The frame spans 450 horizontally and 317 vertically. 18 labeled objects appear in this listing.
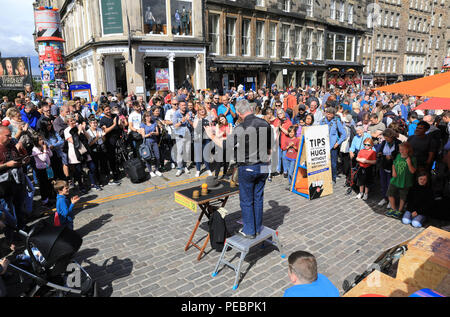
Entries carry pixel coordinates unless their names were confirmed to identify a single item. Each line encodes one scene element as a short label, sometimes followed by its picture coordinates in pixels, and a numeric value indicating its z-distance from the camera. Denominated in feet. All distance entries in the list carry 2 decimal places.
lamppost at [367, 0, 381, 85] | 131.94
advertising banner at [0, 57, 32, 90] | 63.69
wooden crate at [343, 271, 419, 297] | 10.19
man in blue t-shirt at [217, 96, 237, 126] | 34.81
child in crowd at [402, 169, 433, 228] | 20.51
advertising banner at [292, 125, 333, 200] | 25.00
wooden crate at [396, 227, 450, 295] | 11.57
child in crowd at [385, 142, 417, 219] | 20.62
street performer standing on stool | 14.29
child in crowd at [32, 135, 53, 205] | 22.49
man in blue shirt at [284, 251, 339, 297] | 8.64
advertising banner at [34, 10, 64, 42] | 67.62
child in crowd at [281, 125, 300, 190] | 26.97
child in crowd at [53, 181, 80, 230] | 17.22
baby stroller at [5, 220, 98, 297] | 11.66
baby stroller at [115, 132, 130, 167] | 30.83
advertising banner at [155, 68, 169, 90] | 70.02
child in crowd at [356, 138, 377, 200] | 24.08
